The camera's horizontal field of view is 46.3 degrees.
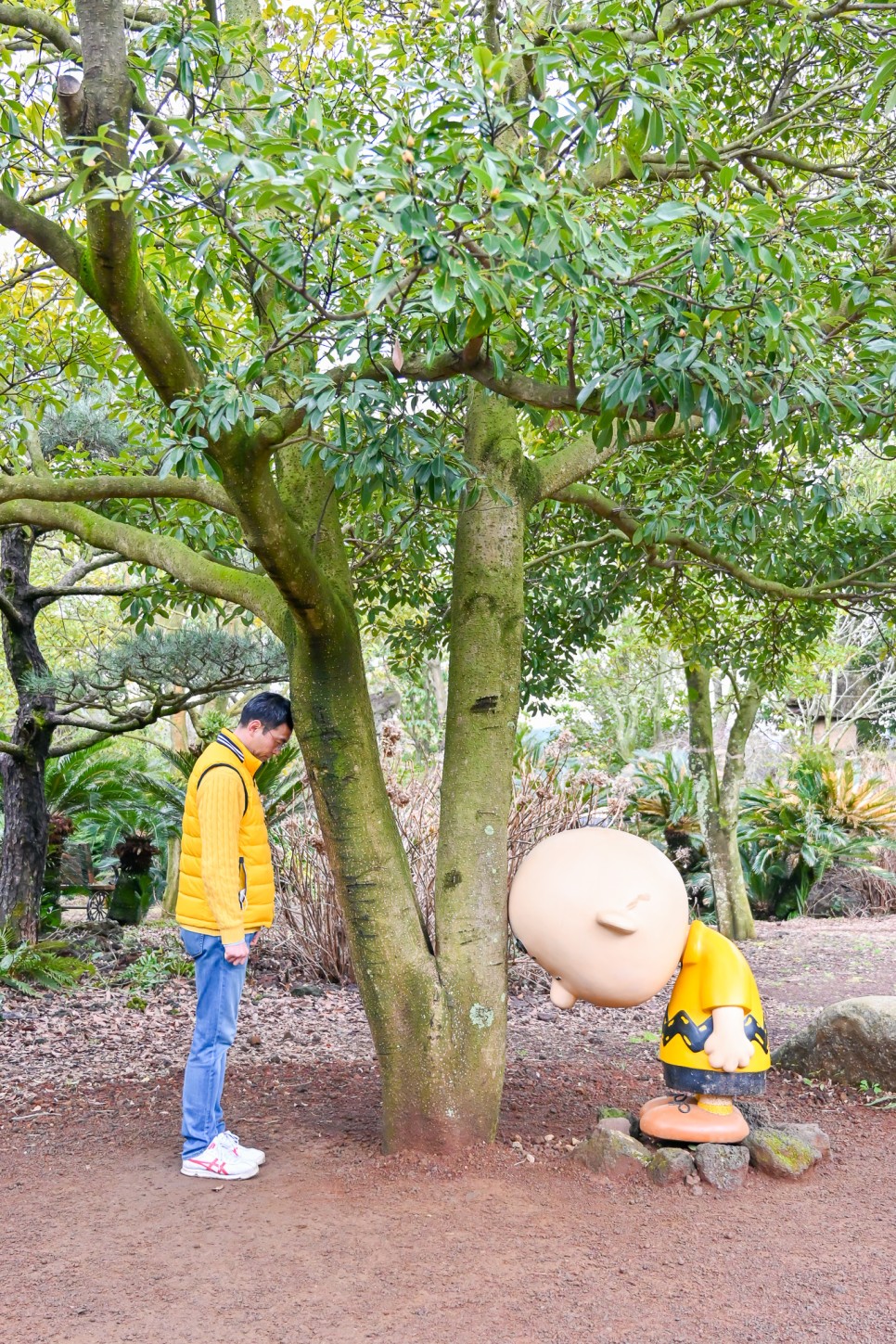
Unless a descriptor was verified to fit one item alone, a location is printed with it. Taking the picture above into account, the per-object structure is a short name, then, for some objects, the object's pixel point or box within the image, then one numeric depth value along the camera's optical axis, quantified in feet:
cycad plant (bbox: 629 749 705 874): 37.58
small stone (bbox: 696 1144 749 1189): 11.71
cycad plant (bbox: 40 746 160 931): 29.71
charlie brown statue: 11.48
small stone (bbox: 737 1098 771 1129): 13.05
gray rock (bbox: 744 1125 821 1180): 11.97
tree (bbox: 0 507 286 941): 24.07
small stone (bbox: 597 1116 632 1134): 12.51
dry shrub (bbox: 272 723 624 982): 23.58
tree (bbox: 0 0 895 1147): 8.07
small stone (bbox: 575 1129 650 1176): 11.93
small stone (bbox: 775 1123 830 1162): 12.51
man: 12.17
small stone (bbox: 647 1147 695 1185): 11.74
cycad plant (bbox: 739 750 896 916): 38.04
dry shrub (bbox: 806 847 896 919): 38.96
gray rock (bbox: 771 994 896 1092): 15.24
